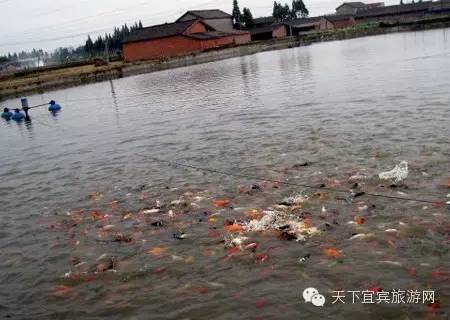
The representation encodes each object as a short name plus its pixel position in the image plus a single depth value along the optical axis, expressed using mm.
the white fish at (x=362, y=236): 7823
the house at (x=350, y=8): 161475
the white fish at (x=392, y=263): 6903
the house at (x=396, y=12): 121050
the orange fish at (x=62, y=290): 7445
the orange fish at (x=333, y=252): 7375
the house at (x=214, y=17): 113125
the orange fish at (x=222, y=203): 10172
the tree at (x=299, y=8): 173250
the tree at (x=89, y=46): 155700
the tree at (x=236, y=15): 134738
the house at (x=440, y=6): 114662
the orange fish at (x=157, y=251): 8308
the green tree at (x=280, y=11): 156000
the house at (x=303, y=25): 126062
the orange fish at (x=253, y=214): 9203
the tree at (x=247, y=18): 133125
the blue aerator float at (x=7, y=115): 31914
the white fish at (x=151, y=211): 10392
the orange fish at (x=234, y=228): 8750
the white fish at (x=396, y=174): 10092
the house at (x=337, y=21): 135562
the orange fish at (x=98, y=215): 10461
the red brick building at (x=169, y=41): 88625
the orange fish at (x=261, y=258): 7575
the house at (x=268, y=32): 117625
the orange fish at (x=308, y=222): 8502
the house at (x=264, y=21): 139375
